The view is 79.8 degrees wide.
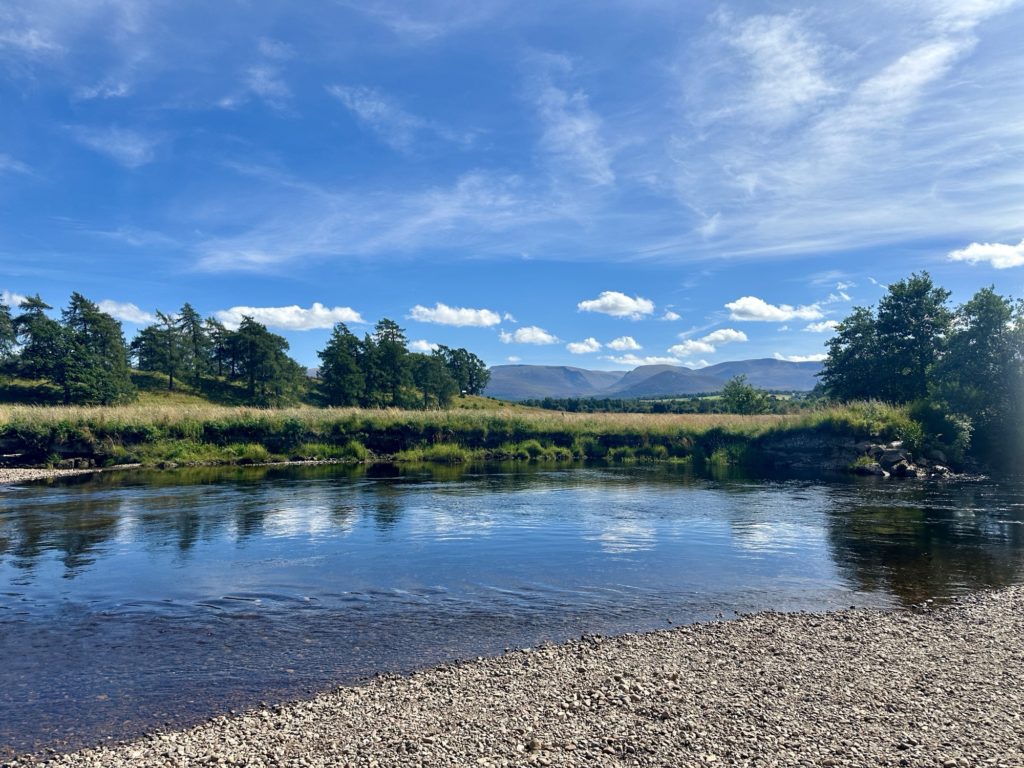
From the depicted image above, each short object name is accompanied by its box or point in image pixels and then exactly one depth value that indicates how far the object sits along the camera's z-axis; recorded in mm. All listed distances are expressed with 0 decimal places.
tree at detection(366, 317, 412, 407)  89750
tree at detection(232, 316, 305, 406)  93375
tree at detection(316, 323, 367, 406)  85062
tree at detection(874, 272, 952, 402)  55156
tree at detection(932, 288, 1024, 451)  42156
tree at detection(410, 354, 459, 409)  105250
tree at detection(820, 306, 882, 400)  57406
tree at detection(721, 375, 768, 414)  84750
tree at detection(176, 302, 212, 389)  101312
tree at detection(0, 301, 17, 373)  85312
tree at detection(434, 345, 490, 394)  148625
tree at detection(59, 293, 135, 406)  76062
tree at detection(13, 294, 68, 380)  79875
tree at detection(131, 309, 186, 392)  97250
